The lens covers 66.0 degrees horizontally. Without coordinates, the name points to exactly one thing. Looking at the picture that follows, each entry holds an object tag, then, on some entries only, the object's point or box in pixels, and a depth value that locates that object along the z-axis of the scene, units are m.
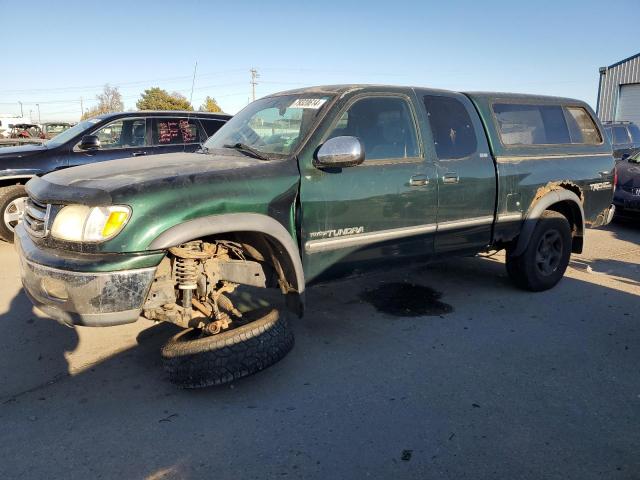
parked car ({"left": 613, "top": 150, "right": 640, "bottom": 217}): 8.41
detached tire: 3.02
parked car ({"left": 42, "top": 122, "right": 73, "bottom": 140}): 24.86
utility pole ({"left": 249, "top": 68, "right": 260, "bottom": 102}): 47.73
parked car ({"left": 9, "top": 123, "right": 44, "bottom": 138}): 23.38
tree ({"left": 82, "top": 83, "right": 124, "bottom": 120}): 60.97
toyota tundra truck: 2.75
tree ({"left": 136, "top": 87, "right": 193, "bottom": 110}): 37.03
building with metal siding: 23.42
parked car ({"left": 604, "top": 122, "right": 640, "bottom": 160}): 13.01
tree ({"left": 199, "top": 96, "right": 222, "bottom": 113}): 40.86
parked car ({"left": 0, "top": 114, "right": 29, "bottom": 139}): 38.12
